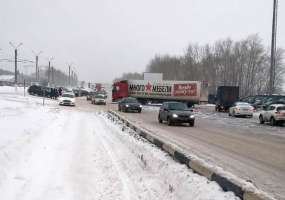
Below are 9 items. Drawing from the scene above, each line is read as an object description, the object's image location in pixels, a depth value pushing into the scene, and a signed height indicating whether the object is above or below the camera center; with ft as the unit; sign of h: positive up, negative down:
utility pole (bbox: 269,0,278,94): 168.57 +20.05
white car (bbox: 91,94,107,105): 226.17 -5.26
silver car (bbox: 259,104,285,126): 118.01 -5.84
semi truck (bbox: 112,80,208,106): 224.12 -0.63
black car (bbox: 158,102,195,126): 101.55 -5.24
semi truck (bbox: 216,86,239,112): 201.21 -2.31
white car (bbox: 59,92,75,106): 190.19 -5.06
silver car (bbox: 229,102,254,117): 159.53 -6.47
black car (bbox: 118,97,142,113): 164.43 -5.80
